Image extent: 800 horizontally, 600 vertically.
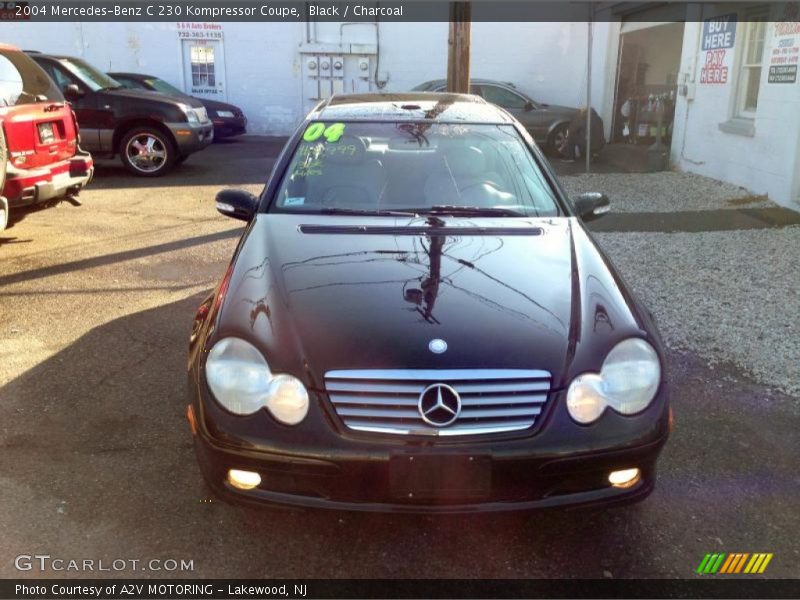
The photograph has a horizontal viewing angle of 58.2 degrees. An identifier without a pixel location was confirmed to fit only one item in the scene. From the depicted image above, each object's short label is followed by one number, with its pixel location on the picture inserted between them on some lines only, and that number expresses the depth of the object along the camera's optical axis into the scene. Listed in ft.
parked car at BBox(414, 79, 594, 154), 44.06
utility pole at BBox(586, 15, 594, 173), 35.19
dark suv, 35.01
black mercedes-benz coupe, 7.64
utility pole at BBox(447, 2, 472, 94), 26.09
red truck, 18.97
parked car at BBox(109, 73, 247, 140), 47.44
